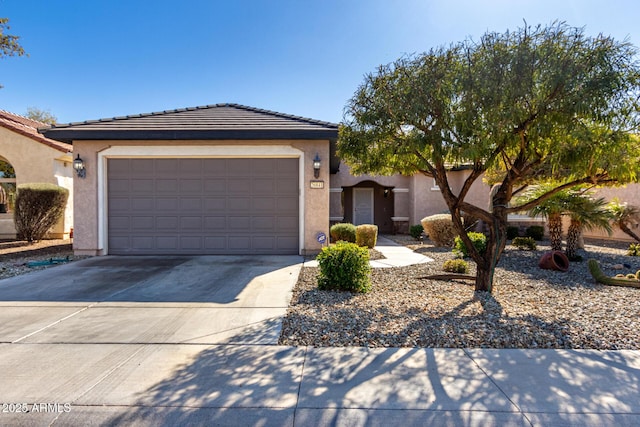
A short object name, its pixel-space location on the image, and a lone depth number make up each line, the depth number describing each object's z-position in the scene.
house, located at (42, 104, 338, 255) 9.11
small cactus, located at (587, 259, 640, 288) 6.12
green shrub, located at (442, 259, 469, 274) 7.18
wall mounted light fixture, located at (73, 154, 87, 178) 8.86
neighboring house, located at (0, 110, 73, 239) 12.38
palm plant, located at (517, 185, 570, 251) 8.36
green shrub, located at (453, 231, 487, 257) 8.01
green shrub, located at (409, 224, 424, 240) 13.38
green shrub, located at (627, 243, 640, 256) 9.35
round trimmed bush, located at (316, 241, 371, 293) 5.62
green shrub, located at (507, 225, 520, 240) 13.72
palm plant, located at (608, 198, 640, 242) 9.51
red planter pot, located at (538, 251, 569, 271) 7.63
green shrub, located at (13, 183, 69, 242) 10.71
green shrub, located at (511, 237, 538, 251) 10.09
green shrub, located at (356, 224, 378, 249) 10.69
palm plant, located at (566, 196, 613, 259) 8.13
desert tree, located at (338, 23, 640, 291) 4.05
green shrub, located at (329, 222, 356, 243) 10.68
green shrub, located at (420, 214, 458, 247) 11.09
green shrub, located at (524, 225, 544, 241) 13.55
